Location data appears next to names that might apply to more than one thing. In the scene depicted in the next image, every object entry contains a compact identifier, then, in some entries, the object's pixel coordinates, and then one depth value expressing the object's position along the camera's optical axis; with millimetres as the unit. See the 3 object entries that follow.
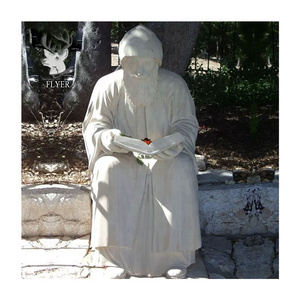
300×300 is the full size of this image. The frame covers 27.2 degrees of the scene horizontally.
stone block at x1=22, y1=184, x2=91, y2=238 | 5680
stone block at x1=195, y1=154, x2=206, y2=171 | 6520
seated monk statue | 4633
